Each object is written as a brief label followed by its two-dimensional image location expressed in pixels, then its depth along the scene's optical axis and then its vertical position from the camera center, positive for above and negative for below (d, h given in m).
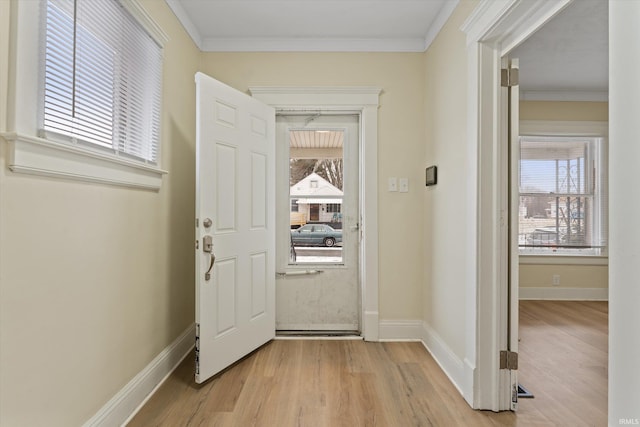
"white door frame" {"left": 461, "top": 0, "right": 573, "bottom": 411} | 1.92 -0.11
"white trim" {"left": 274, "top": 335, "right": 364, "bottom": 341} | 2.93 -1.06
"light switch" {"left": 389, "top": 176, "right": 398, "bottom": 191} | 2.94 +0.27
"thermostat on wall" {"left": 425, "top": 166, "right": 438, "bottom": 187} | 2.62 +0.31
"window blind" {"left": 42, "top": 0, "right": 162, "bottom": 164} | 1.31 +0.62
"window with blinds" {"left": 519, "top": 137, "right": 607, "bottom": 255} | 4.38 +0.28
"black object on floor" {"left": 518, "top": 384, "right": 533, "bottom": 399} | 2.06 -1.08
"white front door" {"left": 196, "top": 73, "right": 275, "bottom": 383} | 2.19 -0.08
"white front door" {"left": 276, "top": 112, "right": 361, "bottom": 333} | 3.09 -0.07
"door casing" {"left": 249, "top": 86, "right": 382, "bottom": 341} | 2.92 +0.74
